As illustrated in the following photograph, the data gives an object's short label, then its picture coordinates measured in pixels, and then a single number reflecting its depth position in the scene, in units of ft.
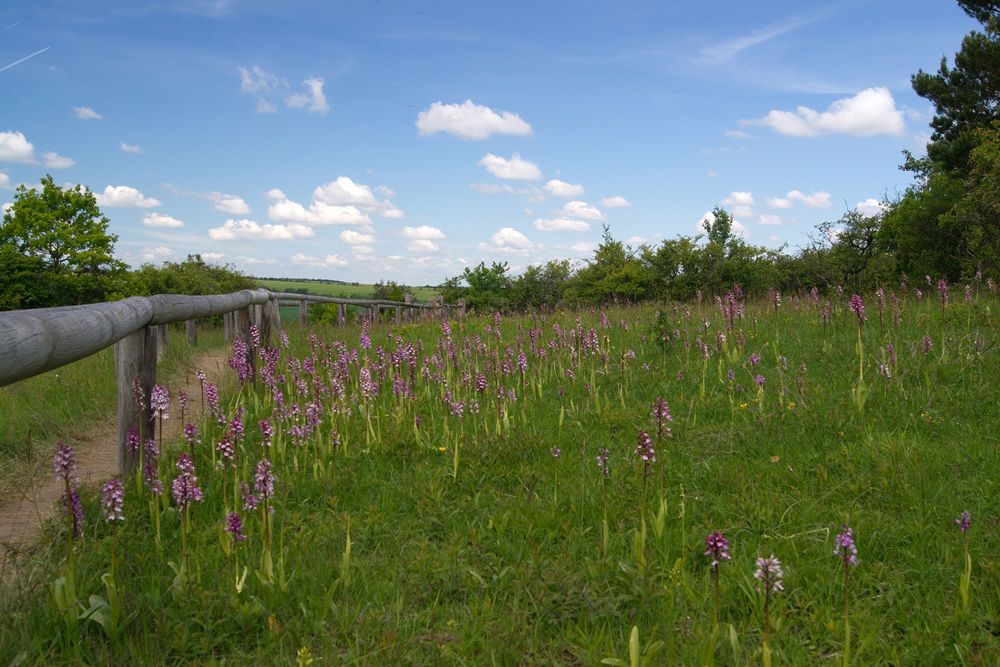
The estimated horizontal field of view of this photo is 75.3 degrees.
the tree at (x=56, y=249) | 127.03
